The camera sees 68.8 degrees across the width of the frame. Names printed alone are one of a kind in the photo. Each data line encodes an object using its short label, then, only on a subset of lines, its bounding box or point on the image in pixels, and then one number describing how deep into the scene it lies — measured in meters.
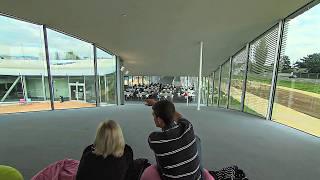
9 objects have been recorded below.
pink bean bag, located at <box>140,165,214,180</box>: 2.01
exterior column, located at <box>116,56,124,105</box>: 13.15
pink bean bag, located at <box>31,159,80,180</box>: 2.24
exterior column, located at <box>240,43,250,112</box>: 9.07
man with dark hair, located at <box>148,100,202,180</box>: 1.76
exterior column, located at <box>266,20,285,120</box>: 6.62
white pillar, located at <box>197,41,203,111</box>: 8.54
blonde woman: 1.74
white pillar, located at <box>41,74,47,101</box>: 8.17
